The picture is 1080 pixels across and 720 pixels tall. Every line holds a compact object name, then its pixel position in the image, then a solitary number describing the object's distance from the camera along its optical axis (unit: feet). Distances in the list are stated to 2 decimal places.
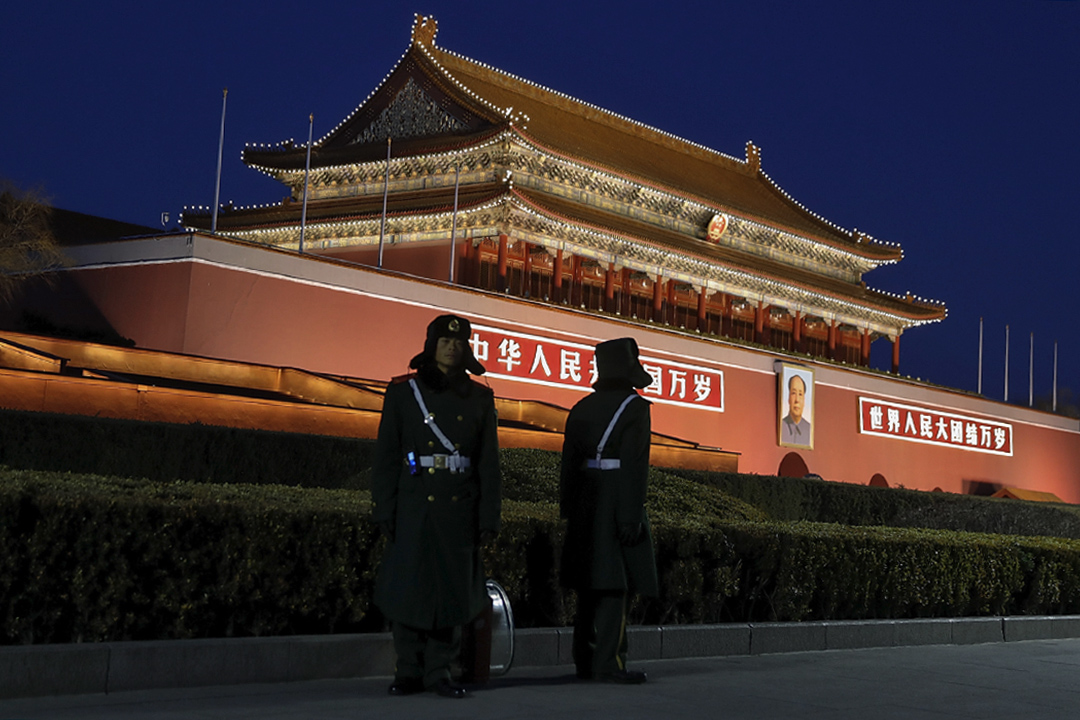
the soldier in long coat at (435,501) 16.97
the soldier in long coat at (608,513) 18.79
